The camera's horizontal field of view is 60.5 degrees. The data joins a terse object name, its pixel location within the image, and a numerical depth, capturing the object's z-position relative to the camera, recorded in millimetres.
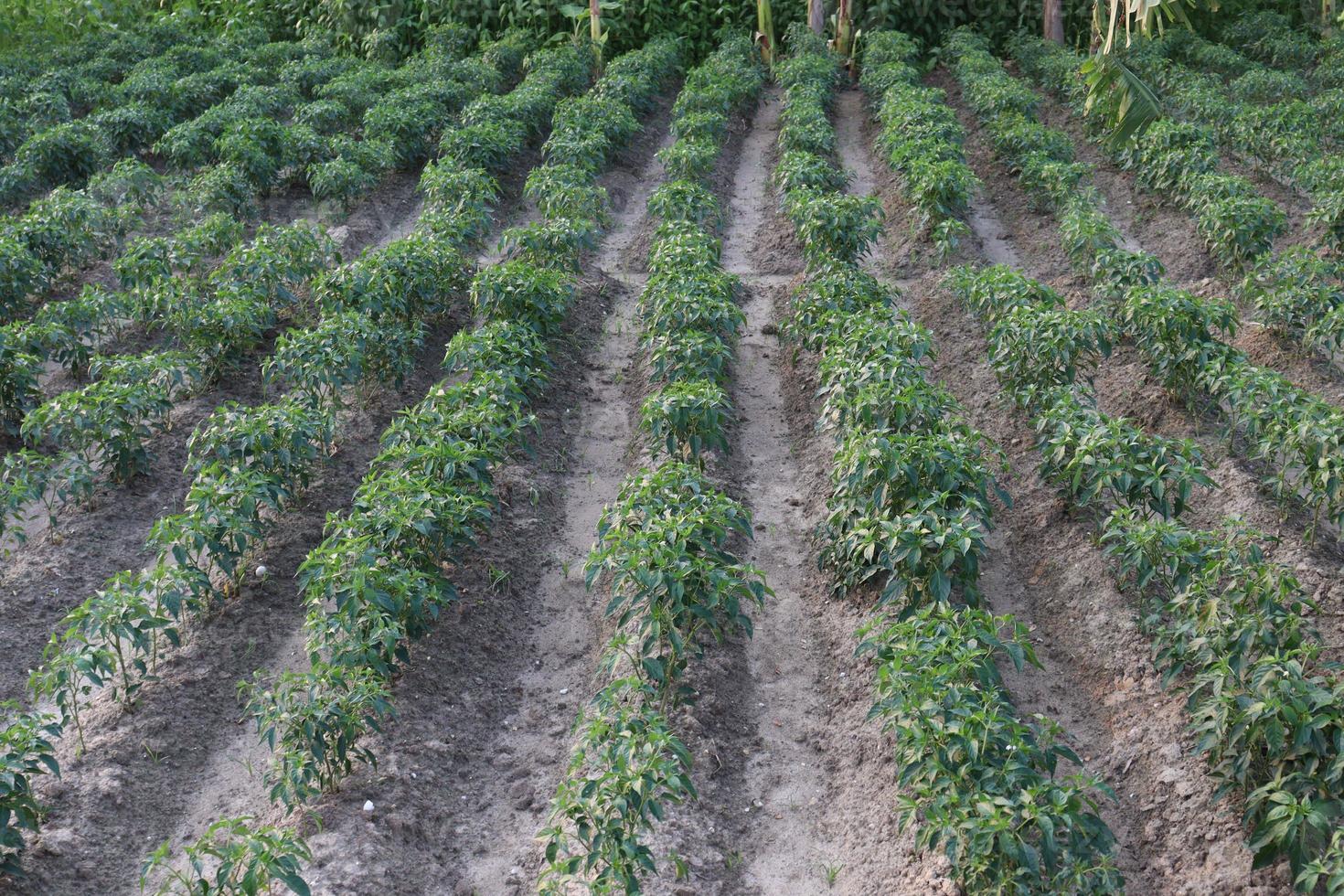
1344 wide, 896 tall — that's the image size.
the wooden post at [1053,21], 20469
